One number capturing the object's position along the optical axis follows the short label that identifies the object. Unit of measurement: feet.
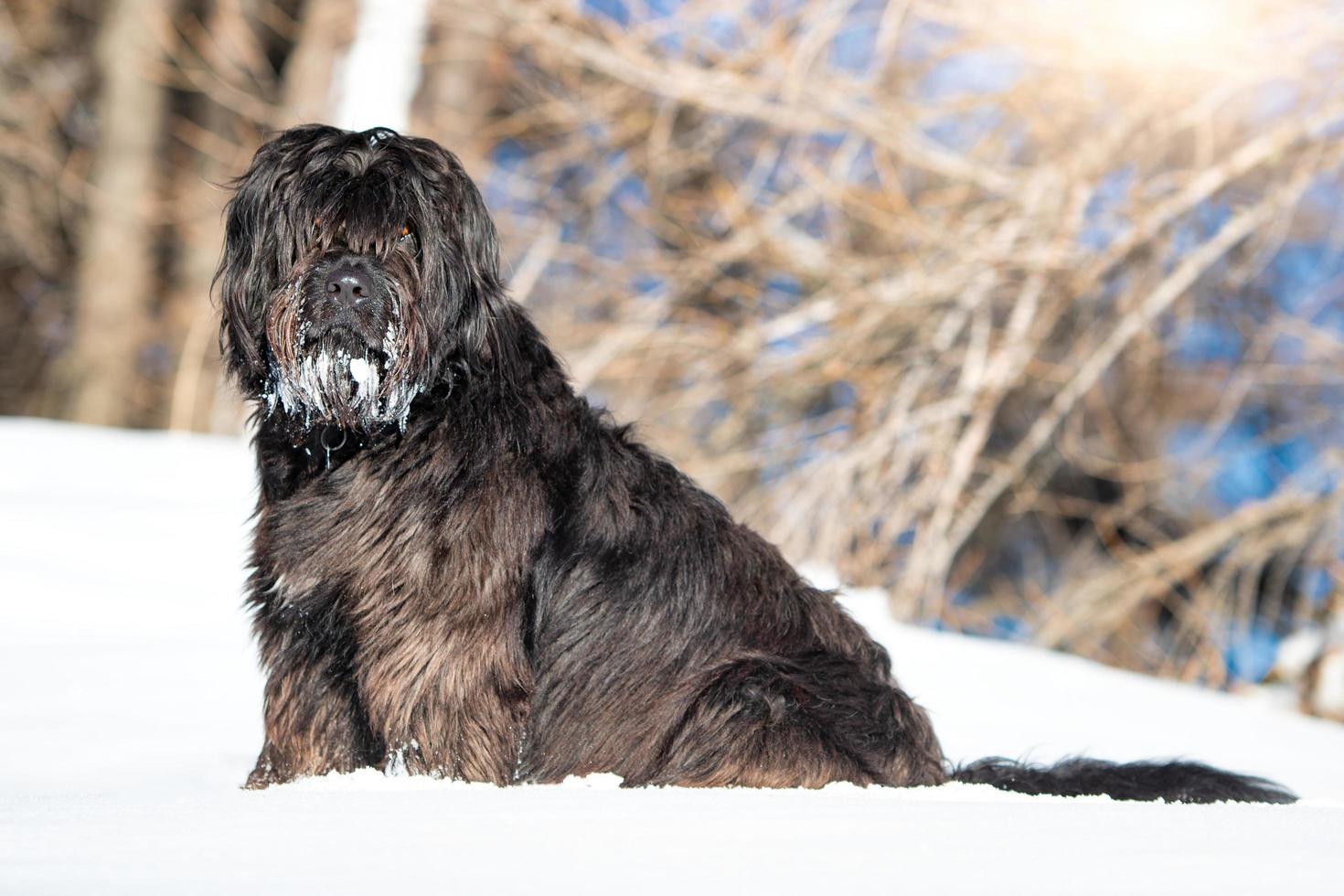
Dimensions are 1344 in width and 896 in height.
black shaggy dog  26.50
